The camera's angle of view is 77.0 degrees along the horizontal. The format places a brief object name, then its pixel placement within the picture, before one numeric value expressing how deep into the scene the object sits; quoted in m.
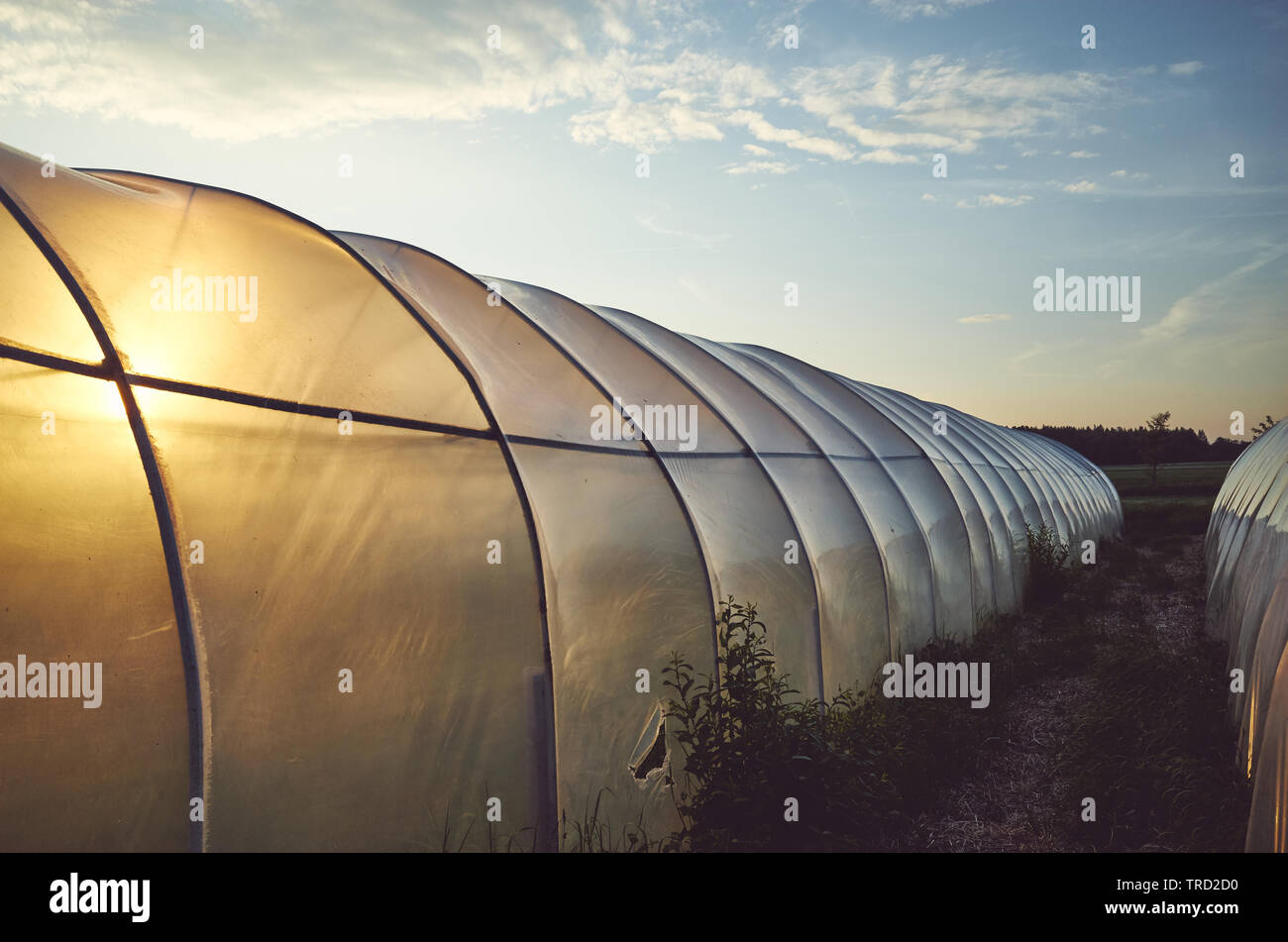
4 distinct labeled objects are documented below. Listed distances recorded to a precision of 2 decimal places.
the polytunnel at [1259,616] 3.92
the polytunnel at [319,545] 2.99
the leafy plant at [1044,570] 14.59
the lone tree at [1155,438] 54.78
